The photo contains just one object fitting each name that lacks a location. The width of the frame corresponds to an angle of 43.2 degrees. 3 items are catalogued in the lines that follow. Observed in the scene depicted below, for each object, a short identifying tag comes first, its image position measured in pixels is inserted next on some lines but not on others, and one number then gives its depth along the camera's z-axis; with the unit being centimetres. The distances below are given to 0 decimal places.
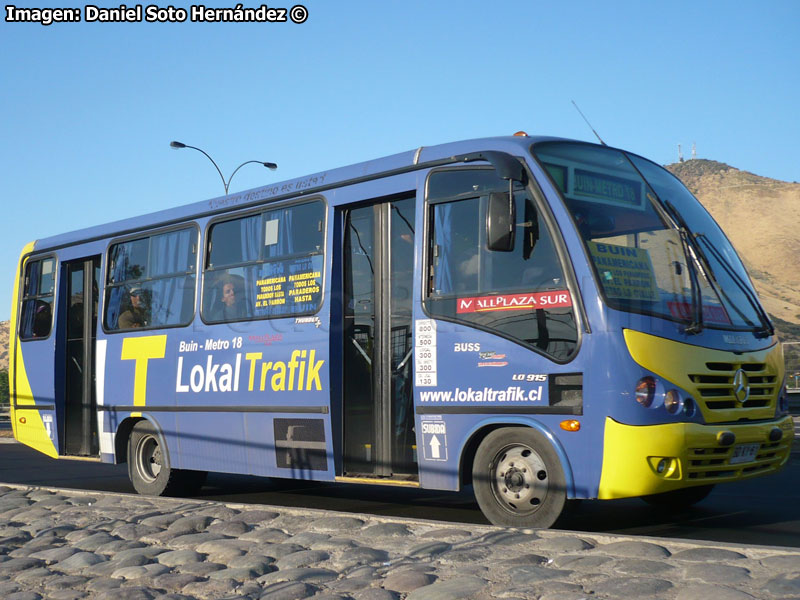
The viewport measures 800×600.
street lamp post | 2948
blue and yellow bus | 711
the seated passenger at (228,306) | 1063
